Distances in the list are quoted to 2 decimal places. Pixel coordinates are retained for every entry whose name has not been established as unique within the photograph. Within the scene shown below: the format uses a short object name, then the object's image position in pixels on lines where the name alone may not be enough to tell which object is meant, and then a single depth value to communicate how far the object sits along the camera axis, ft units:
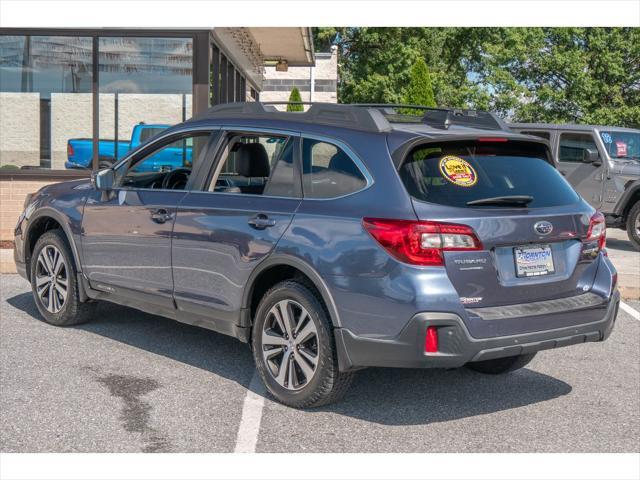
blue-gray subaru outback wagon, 15.76
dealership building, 45.11
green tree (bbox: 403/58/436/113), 82.58
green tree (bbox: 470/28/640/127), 144.36
